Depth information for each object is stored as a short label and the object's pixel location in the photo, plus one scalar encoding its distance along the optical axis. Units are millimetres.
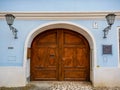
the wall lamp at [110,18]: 5338
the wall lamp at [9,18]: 5426
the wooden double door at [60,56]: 6816
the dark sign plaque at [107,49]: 6125
